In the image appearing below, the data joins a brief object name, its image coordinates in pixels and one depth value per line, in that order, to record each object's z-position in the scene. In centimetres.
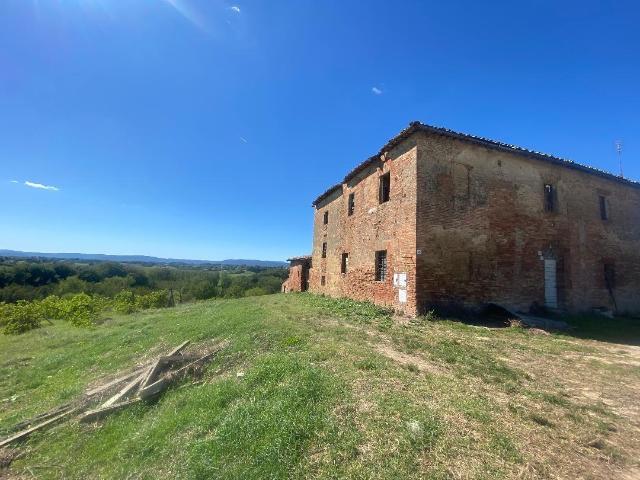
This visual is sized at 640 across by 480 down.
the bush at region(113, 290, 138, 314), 2320
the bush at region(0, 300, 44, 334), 1888
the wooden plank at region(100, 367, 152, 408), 611
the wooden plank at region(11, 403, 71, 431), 591
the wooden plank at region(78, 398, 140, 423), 580
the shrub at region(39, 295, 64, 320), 2154
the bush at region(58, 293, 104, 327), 1819
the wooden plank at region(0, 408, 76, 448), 538
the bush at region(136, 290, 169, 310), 2692
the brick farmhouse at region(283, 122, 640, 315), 1067
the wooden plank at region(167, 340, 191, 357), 725
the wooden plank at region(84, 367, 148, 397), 656
